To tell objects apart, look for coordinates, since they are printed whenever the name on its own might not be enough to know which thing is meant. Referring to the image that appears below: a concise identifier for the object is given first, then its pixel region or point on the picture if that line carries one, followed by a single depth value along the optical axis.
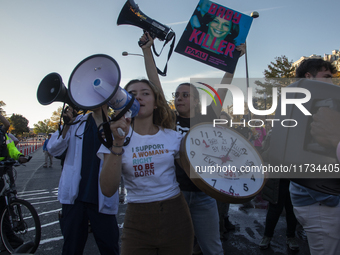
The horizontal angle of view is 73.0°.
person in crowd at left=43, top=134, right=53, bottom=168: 11.51
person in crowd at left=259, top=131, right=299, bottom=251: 3.02
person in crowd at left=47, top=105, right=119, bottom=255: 1.95
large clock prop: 1.36
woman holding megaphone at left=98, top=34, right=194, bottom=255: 1.43
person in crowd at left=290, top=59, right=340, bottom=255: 1.20
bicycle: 3.22
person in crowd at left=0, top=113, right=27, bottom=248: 3.28
